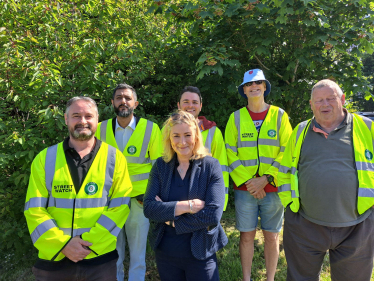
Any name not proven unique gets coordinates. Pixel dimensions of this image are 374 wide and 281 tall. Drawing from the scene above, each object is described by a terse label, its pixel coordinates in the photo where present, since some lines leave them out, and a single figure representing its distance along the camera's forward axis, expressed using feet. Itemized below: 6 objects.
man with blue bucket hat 9.80
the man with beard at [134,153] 9.61
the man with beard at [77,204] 6.71
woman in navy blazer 6.48
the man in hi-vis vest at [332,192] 7.30
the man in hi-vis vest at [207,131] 9.54
